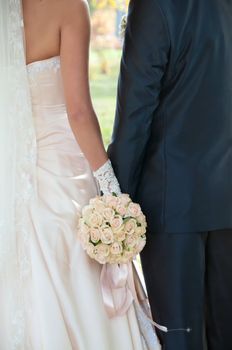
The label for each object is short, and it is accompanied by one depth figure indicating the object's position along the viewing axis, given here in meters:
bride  4.71
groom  4.47
